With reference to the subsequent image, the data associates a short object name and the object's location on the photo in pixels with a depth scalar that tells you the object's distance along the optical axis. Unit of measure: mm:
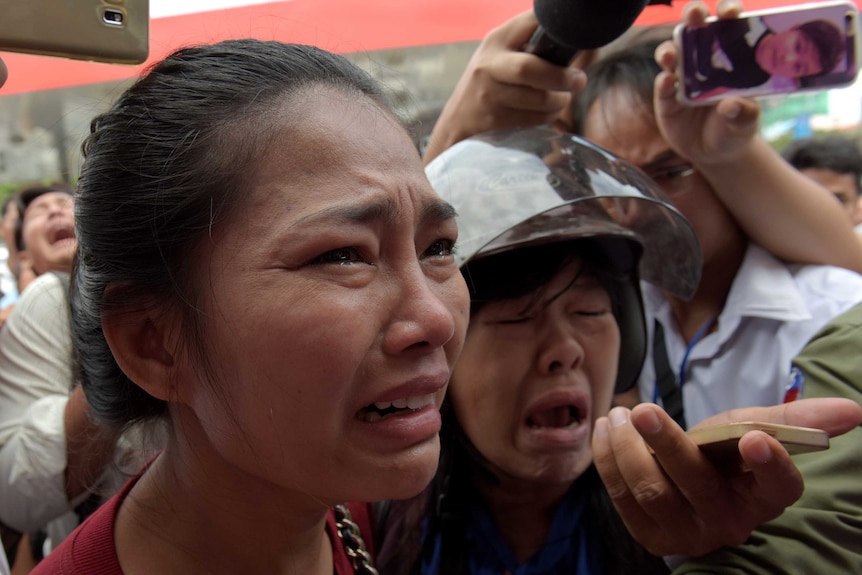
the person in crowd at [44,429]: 1663
